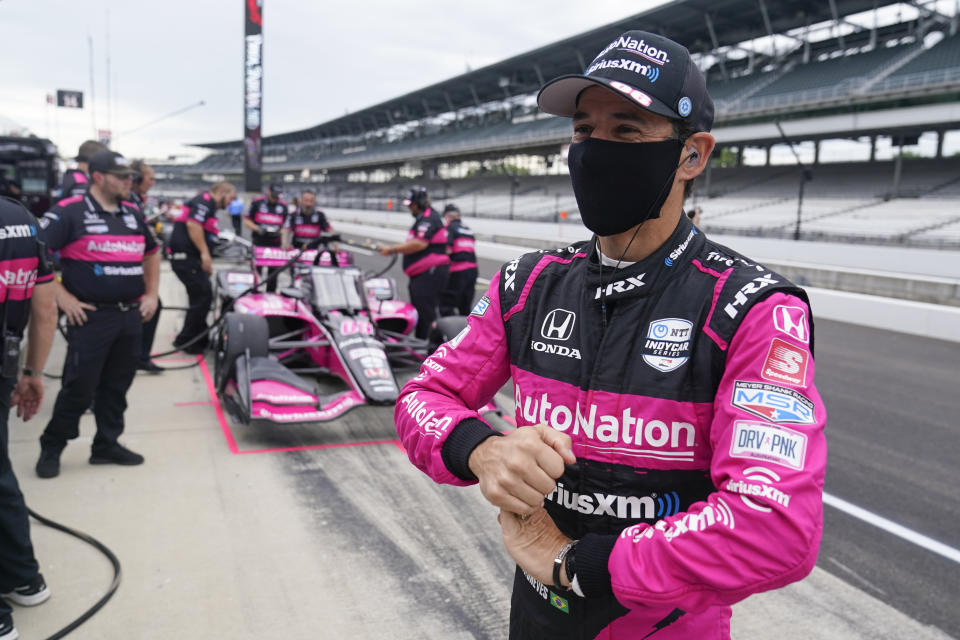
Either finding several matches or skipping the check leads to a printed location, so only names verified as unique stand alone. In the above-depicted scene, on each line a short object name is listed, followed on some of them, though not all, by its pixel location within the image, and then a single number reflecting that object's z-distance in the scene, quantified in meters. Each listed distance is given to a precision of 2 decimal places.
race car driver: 0.98
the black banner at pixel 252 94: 27.53
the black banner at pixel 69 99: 19.61
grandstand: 22.88
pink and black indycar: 4.50
